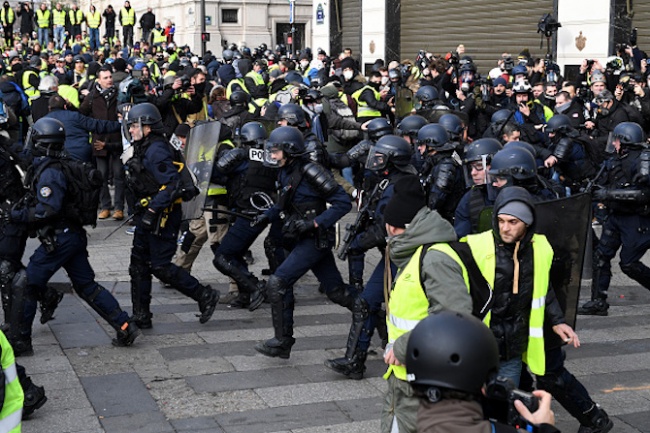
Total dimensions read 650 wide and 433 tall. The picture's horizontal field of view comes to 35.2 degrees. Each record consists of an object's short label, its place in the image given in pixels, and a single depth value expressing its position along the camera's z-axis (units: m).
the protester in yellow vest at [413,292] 4.55
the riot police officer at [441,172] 8.11
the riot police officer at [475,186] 6.90
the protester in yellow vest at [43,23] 36.43
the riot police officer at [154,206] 8.18
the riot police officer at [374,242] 7.08
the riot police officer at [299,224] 7.61
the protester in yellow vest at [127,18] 36.77
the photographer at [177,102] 12.86
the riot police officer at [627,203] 8.63
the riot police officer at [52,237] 7.34
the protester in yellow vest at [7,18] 36.85
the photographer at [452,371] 2.99
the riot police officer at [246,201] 9.09
